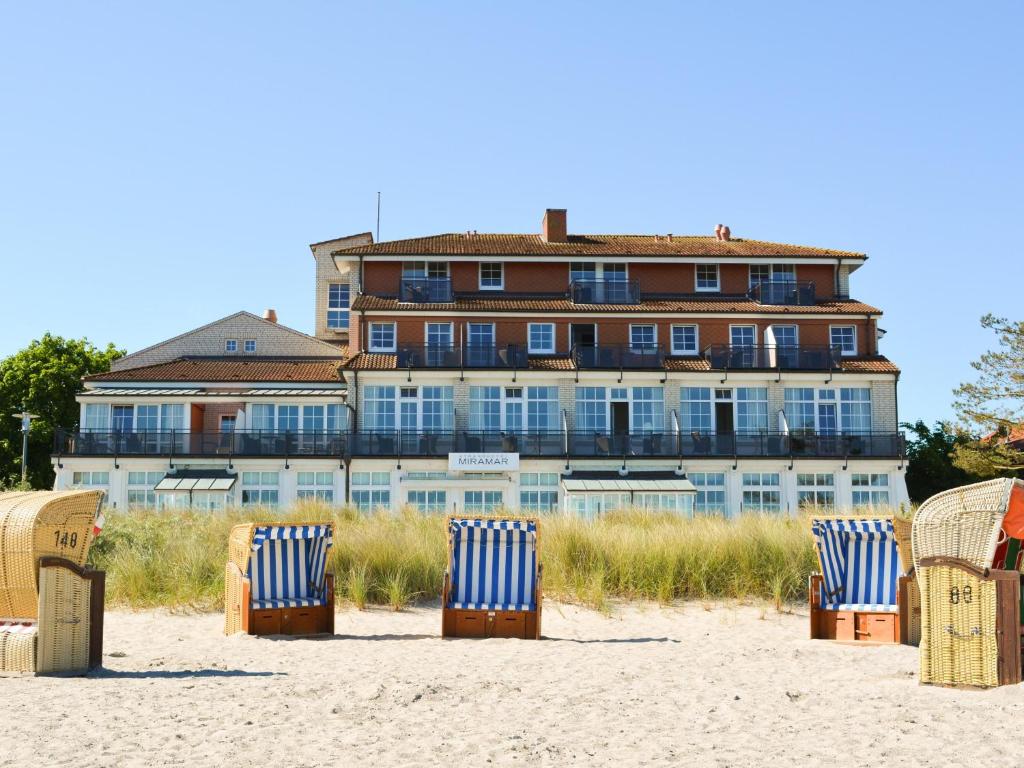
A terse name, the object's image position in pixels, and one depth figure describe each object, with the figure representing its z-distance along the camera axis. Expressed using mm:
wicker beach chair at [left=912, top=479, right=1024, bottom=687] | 8336
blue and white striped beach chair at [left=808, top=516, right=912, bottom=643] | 12305
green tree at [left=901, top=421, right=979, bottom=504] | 40500
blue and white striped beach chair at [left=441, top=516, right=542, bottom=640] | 12242
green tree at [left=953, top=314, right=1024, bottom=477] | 34375
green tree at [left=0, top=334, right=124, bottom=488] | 46469
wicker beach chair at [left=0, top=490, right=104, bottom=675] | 9055
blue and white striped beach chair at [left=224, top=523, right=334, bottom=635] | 12203
